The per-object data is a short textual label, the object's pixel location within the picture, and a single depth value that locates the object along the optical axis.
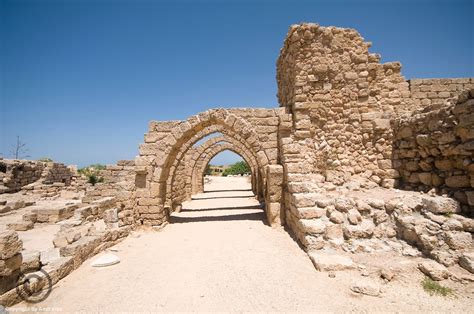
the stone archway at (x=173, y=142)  7.45
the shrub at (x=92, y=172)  18.99
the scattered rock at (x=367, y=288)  3.20
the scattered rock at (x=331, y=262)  3.88
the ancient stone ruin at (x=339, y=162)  4.29
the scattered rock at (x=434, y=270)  3.37
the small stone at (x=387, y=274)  3.48
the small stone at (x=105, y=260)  4.57
